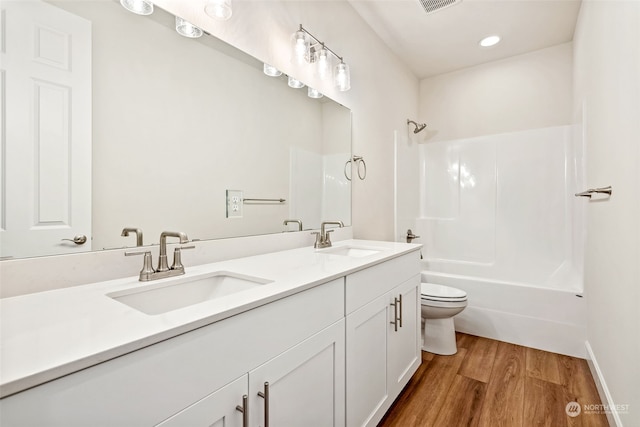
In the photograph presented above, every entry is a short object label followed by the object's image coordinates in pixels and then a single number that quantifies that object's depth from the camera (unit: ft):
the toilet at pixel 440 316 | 6.90
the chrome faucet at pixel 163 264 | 3.15
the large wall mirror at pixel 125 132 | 2.69
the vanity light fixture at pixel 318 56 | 5.44
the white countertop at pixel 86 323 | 1.48
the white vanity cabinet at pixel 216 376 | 1.53
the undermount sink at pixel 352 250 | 5.68
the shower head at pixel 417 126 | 10.12
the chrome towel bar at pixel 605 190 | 4.66
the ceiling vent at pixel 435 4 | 6.88
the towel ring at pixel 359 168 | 7.00
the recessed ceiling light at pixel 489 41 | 8.45
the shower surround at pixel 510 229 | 7.57
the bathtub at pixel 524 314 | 7.13
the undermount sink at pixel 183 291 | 2.93
